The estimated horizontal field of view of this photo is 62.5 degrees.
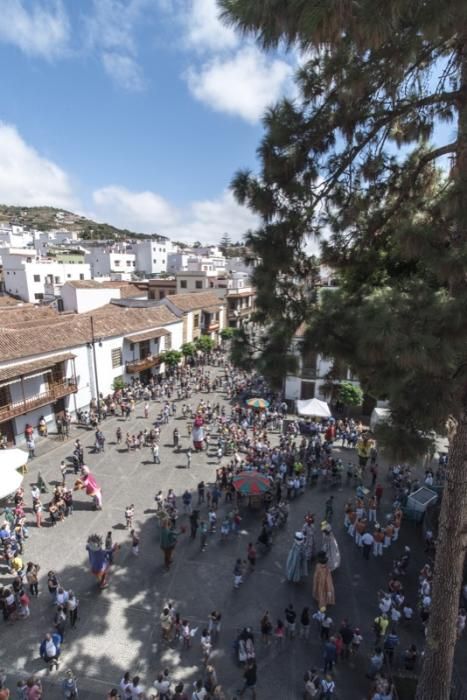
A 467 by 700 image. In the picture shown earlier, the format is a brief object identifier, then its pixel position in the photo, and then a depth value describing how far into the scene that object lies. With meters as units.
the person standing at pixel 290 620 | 9.77
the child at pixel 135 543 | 12.66
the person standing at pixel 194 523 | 13.45
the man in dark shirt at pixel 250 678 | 8.36
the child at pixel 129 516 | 13.69
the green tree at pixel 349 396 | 22.91
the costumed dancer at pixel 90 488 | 14.63
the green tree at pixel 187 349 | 34.16
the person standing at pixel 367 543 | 12.71
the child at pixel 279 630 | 9.67
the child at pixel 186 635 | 9.49
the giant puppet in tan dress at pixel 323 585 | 10.53
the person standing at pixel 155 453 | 18.77
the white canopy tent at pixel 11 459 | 13.62
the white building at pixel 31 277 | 44.03
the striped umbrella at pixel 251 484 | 14.34
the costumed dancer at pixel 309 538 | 12.43
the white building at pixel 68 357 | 19.69
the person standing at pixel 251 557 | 12.23
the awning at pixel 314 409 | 21.22
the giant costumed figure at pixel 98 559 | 10.95
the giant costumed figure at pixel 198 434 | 19.97
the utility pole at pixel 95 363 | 24.50
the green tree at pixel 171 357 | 31.20
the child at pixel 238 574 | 11.26
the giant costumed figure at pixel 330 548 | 11.66
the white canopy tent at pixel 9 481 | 12.77
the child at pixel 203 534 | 13.15
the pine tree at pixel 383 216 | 4.79
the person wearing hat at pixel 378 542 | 12.85
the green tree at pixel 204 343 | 36.88
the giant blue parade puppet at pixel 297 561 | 11.52
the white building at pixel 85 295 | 35.31
